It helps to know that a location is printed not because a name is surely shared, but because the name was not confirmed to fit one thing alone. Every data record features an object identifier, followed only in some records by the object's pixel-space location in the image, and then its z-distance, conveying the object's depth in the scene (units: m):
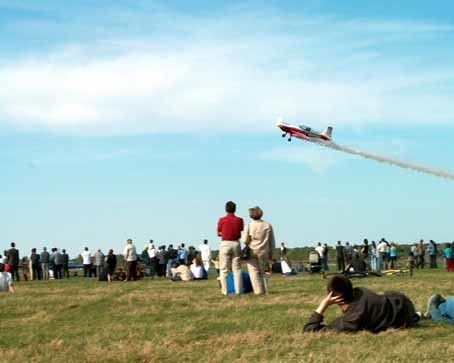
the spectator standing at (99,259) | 41.66
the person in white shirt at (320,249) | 39.97
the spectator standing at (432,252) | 44.77
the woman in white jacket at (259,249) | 17.39
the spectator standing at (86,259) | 42.88
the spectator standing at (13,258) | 37.91
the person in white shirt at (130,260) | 33.56
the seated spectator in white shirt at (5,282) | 23.41
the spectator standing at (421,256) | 46.13
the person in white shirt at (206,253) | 38.22
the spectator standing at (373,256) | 44.06
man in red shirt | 17.70
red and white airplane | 63.41
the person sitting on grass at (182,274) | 31.66
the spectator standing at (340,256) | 42.88
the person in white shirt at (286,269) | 34.28
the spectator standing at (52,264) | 41.72
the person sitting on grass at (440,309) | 10.80
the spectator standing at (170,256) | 39.03
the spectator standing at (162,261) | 39.56
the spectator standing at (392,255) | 43.94
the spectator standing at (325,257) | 41.29
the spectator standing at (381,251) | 43.25
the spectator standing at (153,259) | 39.58
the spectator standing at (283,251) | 38.91
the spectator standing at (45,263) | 41.16
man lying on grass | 9.84
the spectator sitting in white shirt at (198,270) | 31.83
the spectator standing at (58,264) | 41.62
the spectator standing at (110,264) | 34.11
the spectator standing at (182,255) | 38.53
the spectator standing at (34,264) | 40.94
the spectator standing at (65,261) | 42.06
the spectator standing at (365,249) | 42.43
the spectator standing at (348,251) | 42.15
